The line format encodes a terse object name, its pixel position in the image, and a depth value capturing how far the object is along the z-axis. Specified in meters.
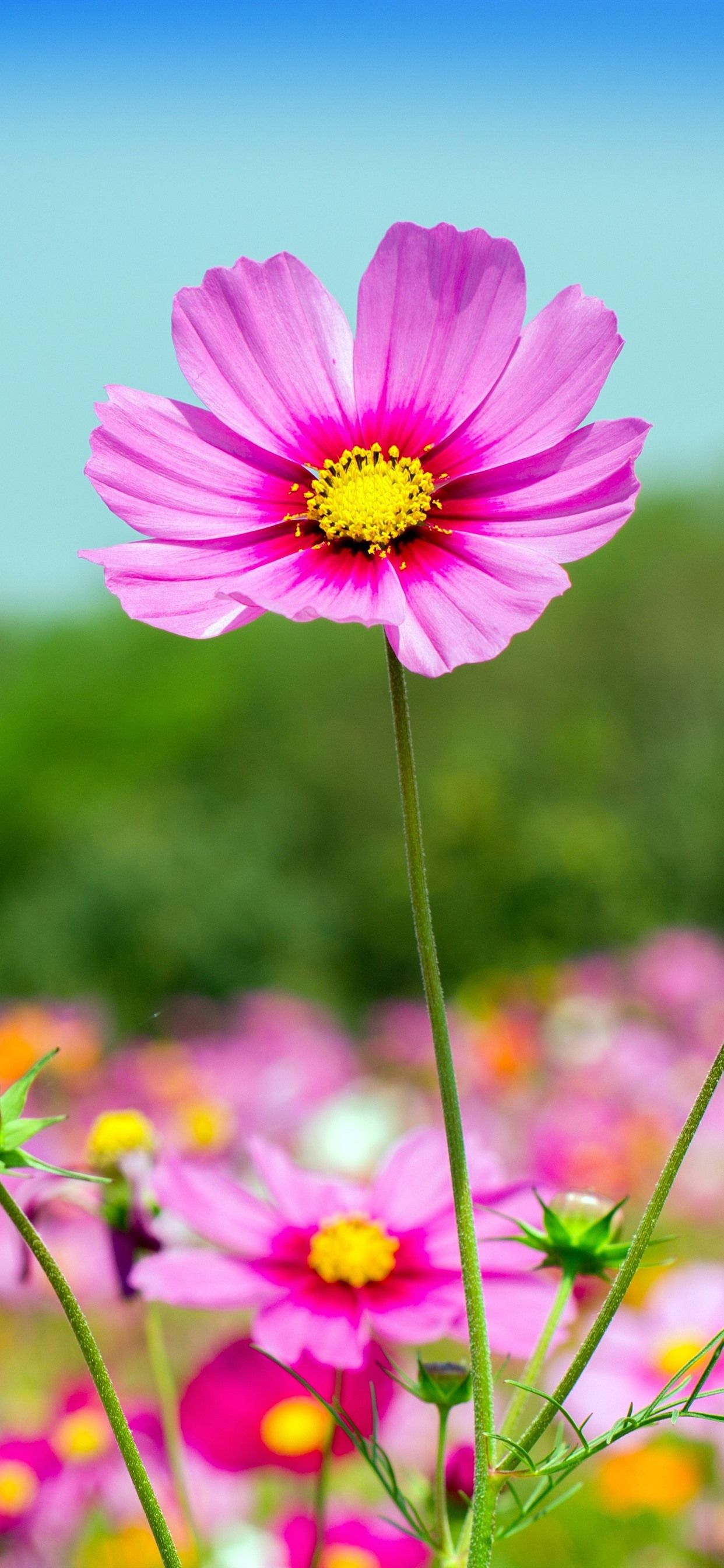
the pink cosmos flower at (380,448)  0.61
